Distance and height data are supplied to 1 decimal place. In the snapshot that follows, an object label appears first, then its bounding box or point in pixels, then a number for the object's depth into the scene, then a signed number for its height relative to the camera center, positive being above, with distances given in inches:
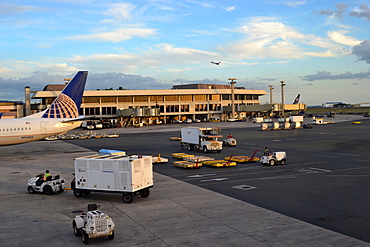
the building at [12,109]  4653.1 +114.9
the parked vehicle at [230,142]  2316.7 -195.0
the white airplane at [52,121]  1991.9 -23.8
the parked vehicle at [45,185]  1061.8 -207.0
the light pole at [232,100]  5970.5 +206.2
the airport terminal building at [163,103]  5369.1 +188.9
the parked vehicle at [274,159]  1512.1 -203.5
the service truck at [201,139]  1996.8 -153.2
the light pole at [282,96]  6428.2 +284.9
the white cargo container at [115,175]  926.4 -162.5
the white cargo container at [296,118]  3964.1 -88.1
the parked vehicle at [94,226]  645.3 -203.7
